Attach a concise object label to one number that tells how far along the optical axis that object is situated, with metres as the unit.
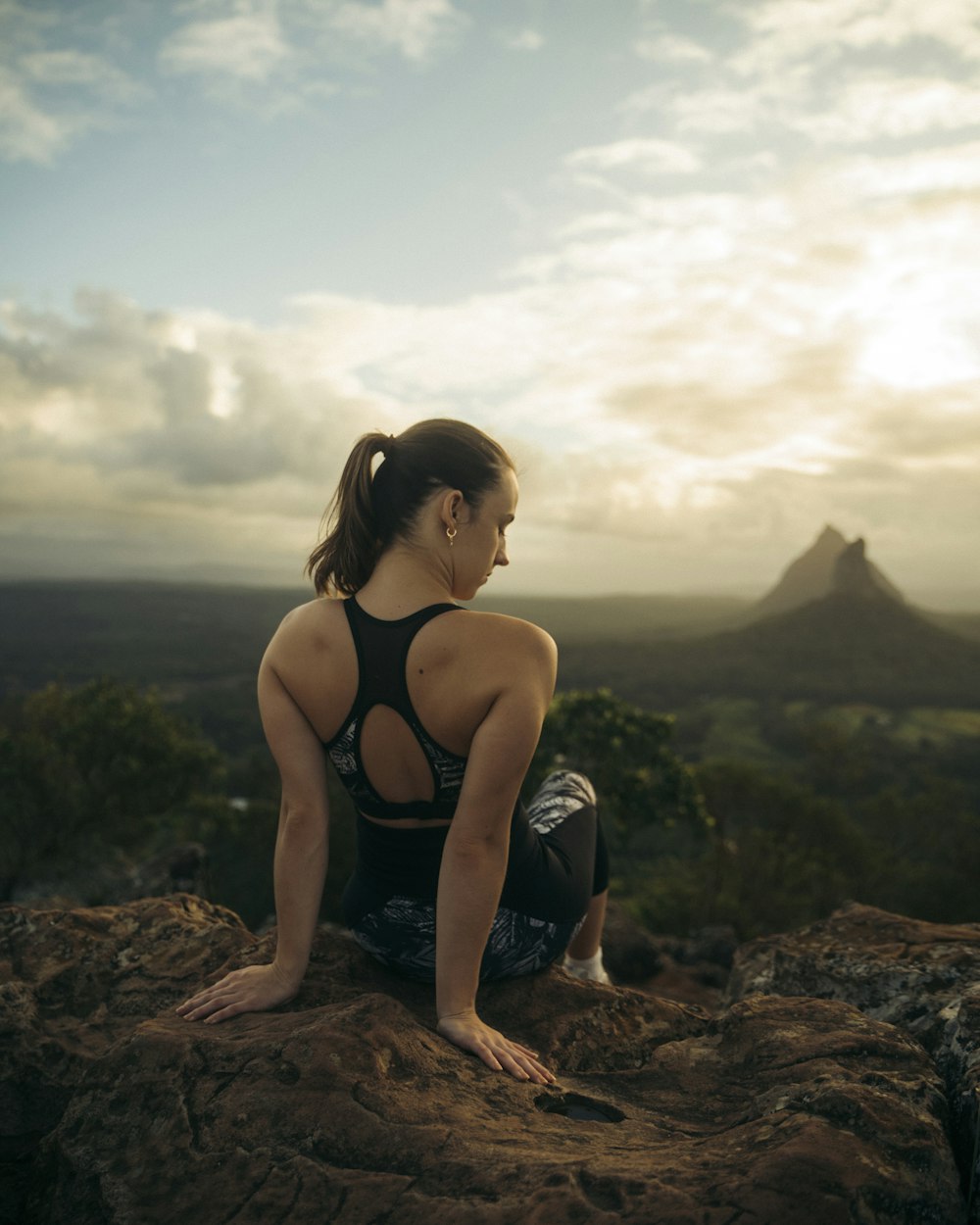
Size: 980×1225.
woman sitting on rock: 2.97
